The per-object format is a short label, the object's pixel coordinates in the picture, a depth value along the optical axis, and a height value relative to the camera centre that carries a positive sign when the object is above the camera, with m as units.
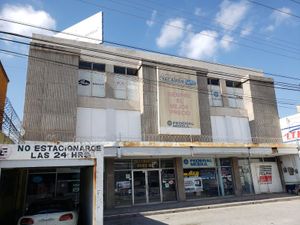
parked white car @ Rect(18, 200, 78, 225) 8.07 -0.82
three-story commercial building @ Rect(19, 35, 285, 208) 16.94 +4.61
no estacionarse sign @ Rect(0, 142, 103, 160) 7.59 +1.07
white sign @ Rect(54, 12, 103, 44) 23.36 +14.31
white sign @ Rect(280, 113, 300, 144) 23.91 +4.55
